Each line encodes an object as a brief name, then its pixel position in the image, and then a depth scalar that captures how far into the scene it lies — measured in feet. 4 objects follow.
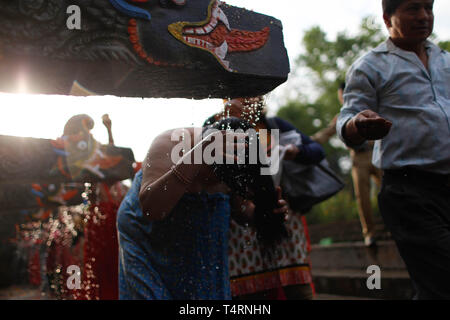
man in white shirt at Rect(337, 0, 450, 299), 6.94
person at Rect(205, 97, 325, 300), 10.15
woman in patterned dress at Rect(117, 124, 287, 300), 5.99
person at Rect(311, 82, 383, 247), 15.46
